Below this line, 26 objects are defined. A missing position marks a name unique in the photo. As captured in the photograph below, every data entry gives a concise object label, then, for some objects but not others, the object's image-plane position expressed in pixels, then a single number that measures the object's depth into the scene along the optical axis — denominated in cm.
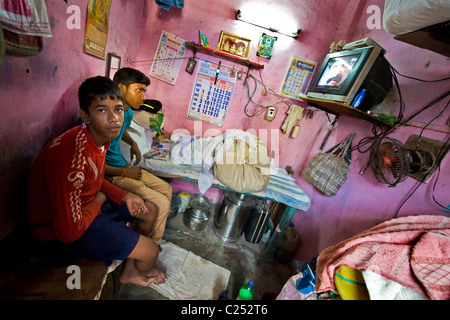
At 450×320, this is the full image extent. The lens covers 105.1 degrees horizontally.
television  149
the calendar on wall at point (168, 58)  255
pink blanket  74
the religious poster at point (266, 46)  252
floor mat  174
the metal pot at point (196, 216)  250
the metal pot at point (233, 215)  239
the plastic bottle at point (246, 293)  153
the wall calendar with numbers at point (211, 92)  266
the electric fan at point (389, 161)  127
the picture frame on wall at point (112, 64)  194
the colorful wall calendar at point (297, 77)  266
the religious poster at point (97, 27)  147
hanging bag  184
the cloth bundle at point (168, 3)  219
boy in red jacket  94
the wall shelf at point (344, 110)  157
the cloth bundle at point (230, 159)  207
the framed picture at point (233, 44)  254
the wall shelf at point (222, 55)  247
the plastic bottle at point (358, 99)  154
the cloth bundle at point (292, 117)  275
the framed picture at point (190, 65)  261
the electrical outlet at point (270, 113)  278
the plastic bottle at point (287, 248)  233
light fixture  247
